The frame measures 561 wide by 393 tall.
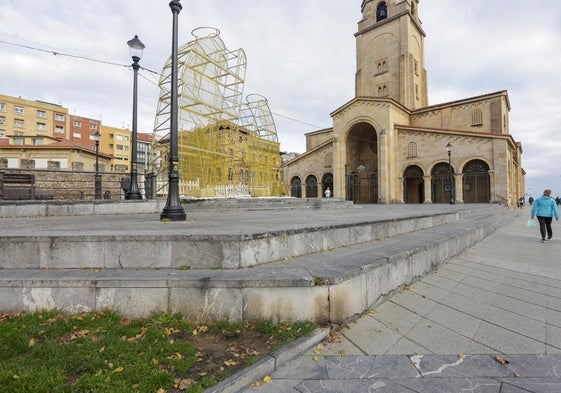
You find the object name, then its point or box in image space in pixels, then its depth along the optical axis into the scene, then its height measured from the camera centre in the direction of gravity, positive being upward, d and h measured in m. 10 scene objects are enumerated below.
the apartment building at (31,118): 53.47 +16.27
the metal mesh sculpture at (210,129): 12.08 +3.27
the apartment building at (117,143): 66.94 +13.72
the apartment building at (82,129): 64.56 +16.21
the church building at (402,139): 28.09 +6.65
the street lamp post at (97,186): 11.73 +0.70
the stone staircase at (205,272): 3.00 -0.76
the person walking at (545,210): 9.09 -0.27
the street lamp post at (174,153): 6.53 +1.11
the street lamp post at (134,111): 10.10 +3.31
